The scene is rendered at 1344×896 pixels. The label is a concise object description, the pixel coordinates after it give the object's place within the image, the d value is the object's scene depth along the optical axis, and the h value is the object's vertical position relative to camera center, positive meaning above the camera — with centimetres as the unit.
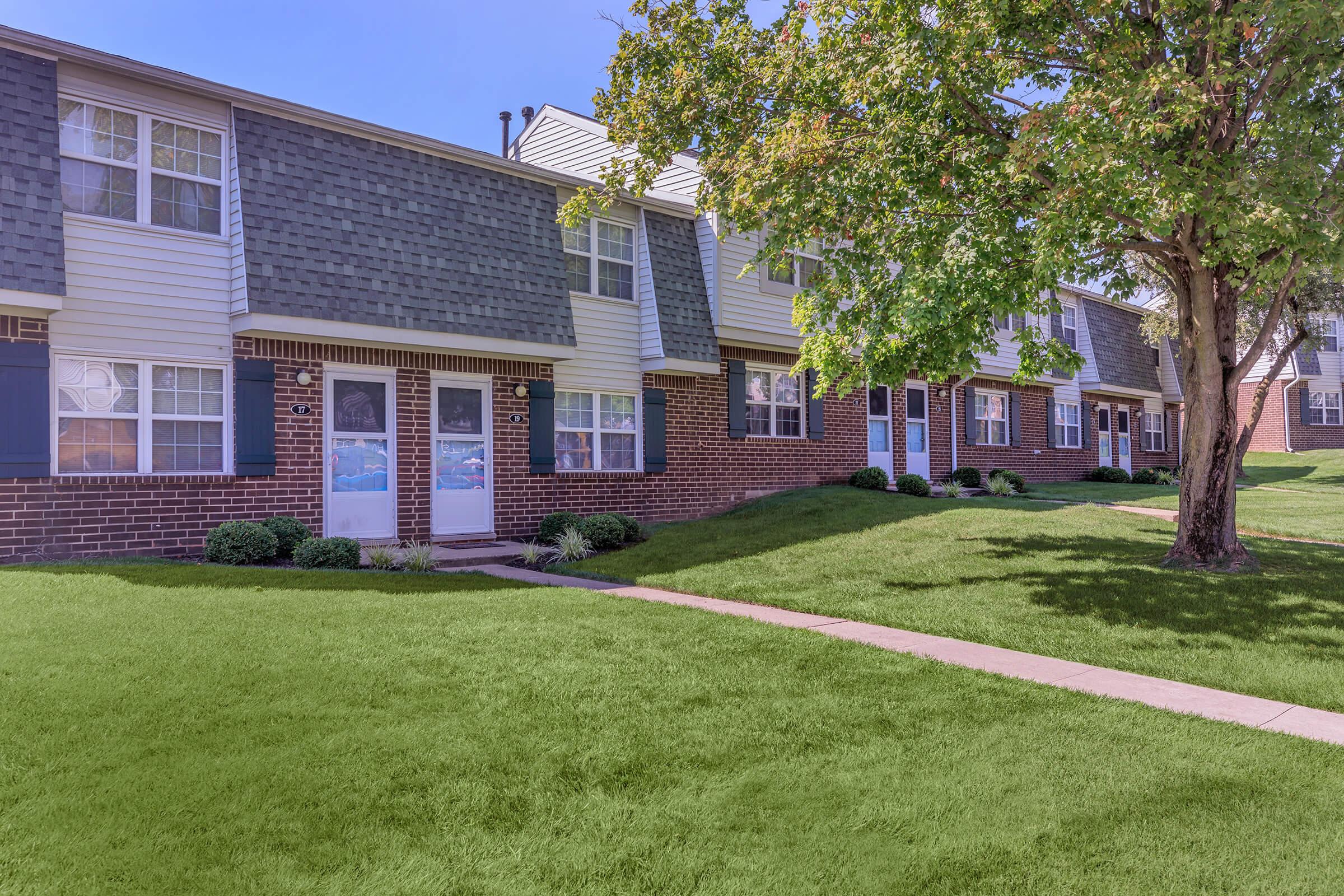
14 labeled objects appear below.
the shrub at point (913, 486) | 1809 -57
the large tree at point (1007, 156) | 716 +289
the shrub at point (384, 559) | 1022 -109
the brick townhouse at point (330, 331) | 944 +182
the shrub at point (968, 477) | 2061 -47
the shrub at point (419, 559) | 1019 -111
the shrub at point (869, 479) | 1786 -41
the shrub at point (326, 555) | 977 -99
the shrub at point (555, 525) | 1264 -89
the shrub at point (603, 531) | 1229 -98
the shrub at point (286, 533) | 1021 -77
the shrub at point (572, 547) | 1158 -114
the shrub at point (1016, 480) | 2088 -56
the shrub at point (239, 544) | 967 -84
